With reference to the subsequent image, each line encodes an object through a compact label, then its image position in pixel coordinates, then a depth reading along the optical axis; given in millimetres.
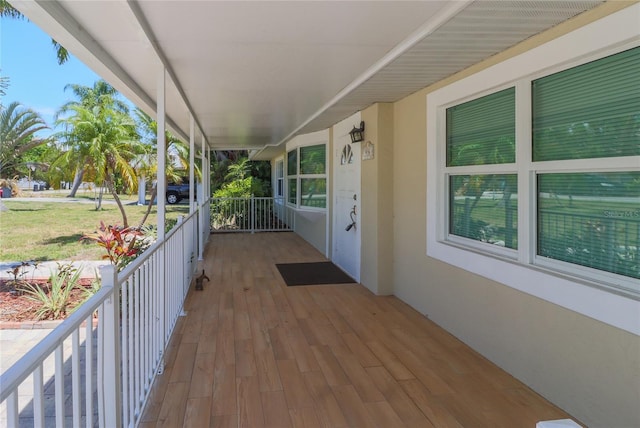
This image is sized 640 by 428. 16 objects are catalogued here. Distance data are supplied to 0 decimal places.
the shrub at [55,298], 4852
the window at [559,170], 2090
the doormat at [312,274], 5461
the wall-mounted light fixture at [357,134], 5102
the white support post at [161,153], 3041
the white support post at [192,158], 5398
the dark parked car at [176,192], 23631
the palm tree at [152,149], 10158
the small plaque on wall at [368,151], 4832
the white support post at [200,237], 6822
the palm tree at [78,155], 8523
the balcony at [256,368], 1686
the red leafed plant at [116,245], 5083
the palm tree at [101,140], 8555
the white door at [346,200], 5484
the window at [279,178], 11908
